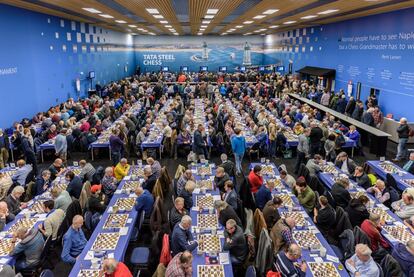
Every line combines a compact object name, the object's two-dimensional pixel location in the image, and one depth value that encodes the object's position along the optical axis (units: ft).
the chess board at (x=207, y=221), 21.62
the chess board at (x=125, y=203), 23.86
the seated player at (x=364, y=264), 16.69
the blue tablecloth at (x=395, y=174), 27.94
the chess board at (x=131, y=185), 27.33
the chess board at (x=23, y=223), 21.22
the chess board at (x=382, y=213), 22.39
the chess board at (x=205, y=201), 24.17
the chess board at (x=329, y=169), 30.34
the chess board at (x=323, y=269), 16.93
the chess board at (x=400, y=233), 20.26
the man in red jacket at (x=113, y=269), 15.71
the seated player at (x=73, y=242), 19.25
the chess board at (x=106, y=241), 19.13
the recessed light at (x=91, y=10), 45.85
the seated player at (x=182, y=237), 18.99
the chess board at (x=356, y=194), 25.42
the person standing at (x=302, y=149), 35.47
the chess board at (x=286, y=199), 24.41
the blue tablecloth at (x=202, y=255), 17.24
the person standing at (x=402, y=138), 38.68
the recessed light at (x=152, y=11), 47.38
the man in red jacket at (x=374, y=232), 20.03
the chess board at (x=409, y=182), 27.54
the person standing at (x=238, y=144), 35.58
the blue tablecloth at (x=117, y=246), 17.54
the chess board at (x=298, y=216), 21.77
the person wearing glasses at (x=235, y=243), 18.79
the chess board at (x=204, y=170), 30.37
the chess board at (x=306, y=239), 19.19
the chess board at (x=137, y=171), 30.17
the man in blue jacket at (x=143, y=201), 23.65
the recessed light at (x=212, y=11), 47.51
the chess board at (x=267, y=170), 30.19
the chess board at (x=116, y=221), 21.49
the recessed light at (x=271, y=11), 46.62
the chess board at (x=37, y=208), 23.35
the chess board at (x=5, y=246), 18.70
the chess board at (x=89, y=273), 16.81
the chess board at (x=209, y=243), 19.01
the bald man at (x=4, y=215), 21.39
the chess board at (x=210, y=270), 16.90
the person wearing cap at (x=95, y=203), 23.61
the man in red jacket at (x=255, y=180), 27.11
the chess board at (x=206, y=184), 27.30
